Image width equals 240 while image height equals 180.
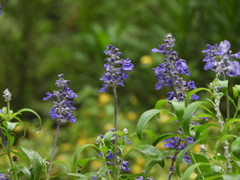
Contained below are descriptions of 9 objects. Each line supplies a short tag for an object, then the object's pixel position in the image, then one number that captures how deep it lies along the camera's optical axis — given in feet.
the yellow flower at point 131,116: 29.91
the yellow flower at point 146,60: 31.41
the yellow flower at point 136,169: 24.22
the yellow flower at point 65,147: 27.89
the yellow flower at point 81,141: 27.99
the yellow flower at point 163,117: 28.55
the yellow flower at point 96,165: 25.50
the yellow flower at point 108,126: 28.50
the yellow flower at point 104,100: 30.66
